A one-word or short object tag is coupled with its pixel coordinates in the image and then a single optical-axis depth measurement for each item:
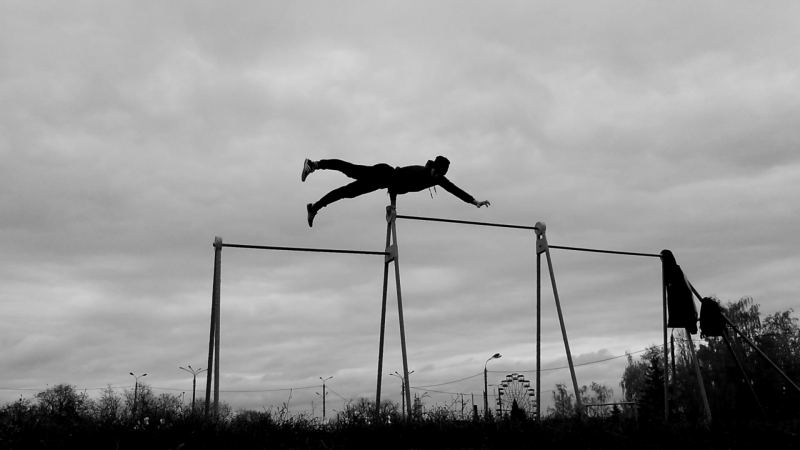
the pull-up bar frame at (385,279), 8.32
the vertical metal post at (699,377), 9.37
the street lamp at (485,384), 33.25
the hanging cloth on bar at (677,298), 10.55
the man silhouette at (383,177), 9.30
